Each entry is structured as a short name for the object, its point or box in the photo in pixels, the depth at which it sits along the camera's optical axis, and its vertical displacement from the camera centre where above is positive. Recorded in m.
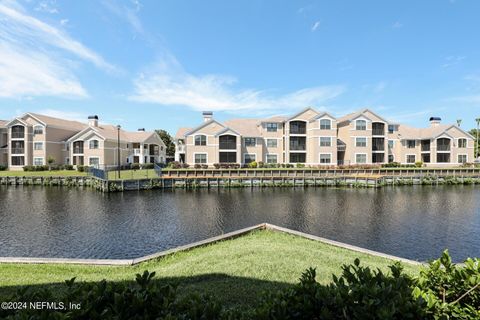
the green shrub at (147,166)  57.14 -0.95
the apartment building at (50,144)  51.03 +3.68
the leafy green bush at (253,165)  50.31 -0.78
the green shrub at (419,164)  56.36 -0.89
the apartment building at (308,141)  50.09 +4.05
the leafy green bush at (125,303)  2.96 -1.69
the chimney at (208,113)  54.78 +9.90
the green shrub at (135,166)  55.91 -0.92
